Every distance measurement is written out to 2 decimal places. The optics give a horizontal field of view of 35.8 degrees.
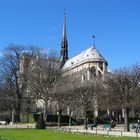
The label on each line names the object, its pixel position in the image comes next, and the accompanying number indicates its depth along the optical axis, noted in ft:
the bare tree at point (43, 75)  139.31
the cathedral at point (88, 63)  219.14
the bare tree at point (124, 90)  92.70
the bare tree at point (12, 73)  145.60
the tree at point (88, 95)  116.26
